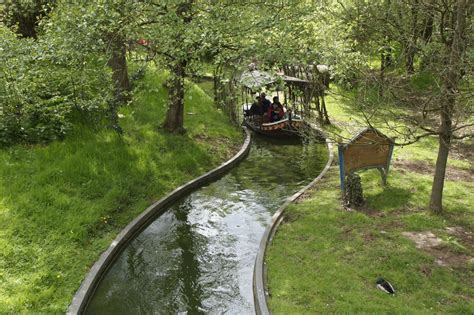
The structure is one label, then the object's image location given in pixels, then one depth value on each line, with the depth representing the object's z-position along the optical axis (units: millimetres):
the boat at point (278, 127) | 17156
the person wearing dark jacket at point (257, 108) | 18434
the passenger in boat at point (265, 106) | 18312
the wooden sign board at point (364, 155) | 10484
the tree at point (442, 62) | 7781
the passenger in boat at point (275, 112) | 18297
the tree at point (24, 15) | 15880
